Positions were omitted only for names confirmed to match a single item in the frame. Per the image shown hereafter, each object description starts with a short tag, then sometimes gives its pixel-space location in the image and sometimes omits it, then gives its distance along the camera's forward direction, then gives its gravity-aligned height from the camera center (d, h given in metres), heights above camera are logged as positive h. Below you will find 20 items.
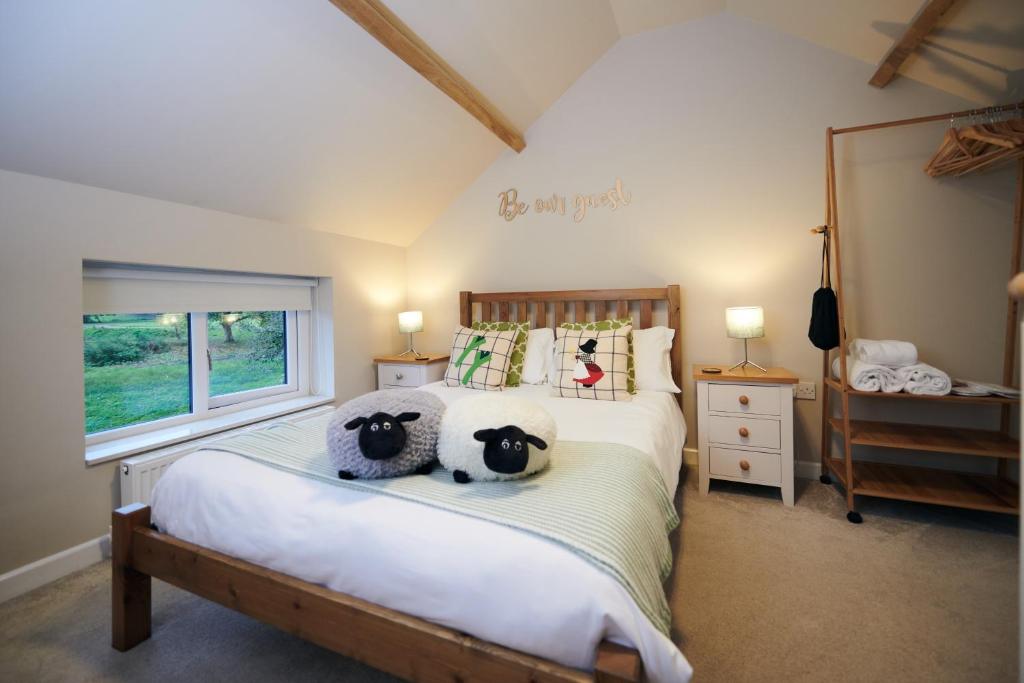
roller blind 1.96 +0.28
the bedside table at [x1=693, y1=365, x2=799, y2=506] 2.27 -0.47
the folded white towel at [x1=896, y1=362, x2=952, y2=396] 1.99 -0.21
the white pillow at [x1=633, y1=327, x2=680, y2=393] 2.52 -0.12
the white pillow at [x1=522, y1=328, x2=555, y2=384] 2.77 -0.10
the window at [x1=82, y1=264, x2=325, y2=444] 2.07 +0.00
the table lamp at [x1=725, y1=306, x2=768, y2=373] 2.41 +0.07
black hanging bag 2.23 +0.08
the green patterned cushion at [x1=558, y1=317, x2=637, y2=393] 2.46 +0.07
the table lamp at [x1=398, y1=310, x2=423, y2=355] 3.30 +0.16
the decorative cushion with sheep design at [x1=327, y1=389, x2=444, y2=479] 1.22 -0.26
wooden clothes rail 1.97 -0.50
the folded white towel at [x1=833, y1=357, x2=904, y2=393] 2.08 -0.21
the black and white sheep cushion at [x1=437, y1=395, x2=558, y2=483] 1.17 -0.27
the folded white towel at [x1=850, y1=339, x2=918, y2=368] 2.12 -0.09
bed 0.84 -0.54
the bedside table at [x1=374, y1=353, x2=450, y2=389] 3.19 -0.20
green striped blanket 0.94 -0.40
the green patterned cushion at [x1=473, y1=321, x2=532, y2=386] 2.76 -0.06
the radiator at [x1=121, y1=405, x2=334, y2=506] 1.91 -0.55
